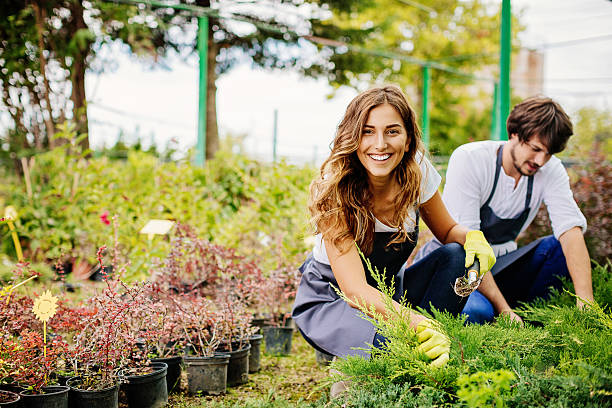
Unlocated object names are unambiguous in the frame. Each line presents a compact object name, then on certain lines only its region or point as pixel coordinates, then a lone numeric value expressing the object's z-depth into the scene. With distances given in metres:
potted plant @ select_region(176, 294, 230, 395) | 2.32
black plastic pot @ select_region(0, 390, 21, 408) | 1.75
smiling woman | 2.03
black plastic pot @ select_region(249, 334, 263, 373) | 2.74
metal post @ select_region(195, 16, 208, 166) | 5.52
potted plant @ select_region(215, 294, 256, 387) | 2.47
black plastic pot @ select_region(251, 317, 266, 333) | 3.13
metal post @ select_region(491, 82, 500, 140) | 9.58
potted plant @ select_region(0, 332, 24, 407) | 1.80
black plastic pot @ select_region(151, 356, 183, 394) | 2.39
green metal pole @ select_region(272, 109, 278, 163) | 9.82
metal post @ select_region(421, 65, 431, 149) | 9.51
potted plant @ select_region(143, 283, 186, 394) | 2.23
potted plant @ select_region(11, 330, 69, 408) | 1.82
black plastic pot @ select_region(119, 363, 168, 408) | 2.06
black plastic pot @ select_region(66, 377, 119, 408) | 1.88
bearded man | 2.56
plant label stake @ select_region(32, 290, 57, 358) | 1.95
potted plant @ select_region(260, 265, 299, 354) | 3.04
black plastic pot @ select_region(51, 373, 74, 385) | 2.01
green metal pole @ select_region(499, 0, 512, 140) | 3.52
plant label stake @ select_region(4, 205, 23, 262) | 2.74
